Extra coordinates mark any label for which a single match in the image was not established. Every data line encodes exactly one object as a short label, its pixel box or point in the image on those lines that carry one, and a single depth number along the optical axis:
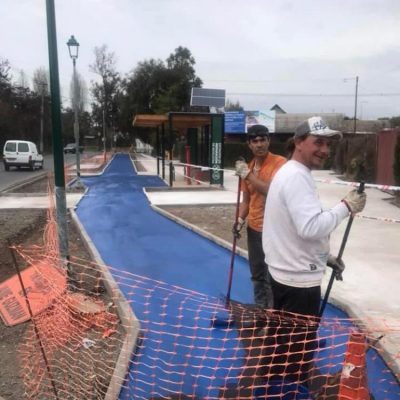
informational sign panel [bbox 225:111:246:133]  38.38
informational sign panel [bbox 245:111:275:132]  40.88
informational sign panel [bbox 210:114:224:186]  16.91
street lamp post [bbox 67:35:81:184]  16.91
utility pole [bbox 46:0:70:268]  4.85
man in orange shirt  3.87
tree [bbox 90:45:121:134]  70.69
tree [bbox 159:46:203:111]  51.00
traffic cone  2.56
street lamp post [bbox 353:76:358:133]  47.29
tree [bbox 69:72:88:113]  86.68
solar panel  20.23
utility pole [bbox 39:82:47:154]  50.91
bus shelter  16.91
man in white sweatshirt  2.38
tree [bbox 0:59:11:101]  47.66
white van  25.58
